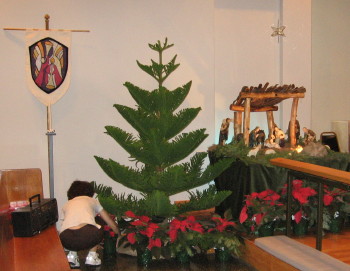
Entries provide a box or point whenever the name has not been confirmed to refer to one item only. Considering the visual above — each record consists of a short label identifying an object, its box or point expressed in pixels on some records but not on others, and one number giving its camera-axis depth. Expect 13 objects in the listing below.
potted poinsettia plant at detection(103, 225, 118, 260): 4.65
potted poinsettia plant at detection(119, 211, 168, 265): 4.36
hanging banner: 5.35
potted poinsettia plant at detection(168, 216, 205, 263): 4.38
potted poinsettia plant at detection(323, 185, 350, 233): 4.61
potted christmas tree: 4.63
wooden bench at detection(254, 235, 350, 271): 3.41
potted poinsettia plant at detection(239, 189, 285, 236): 4.48
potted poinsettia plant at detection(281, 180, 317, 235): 4.43
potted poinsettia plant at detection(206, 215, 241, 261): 4.37
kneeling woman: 4.04
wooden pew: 2.91
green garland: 4.84
